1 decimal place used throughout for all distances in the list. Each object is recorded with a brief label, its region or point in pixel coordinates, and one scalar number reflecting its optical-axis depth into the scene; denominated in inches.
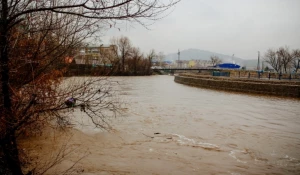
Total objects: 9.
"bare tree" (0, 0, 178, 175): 134.0
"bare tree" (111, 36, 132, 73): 2505.2
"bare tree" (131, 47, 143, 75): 2581.2
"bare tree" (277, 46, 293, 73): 2327.5
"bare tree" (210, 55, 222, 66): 4143.7
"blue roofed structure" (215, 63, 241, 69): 2368.6
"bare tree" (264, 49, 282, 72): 2442.2
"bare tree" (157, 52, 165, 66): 5068.9
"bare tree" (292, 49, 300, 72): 2255.9
